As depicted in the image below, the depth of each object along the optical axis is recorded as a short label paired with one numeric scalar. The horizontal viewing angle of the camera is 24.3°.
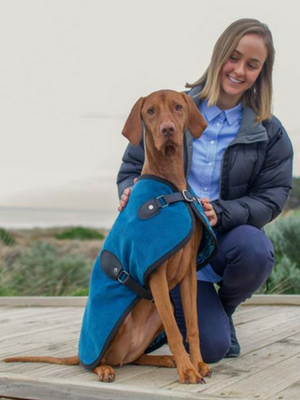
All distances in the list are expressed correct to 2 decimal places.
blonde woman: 3.46
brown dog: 2.76
